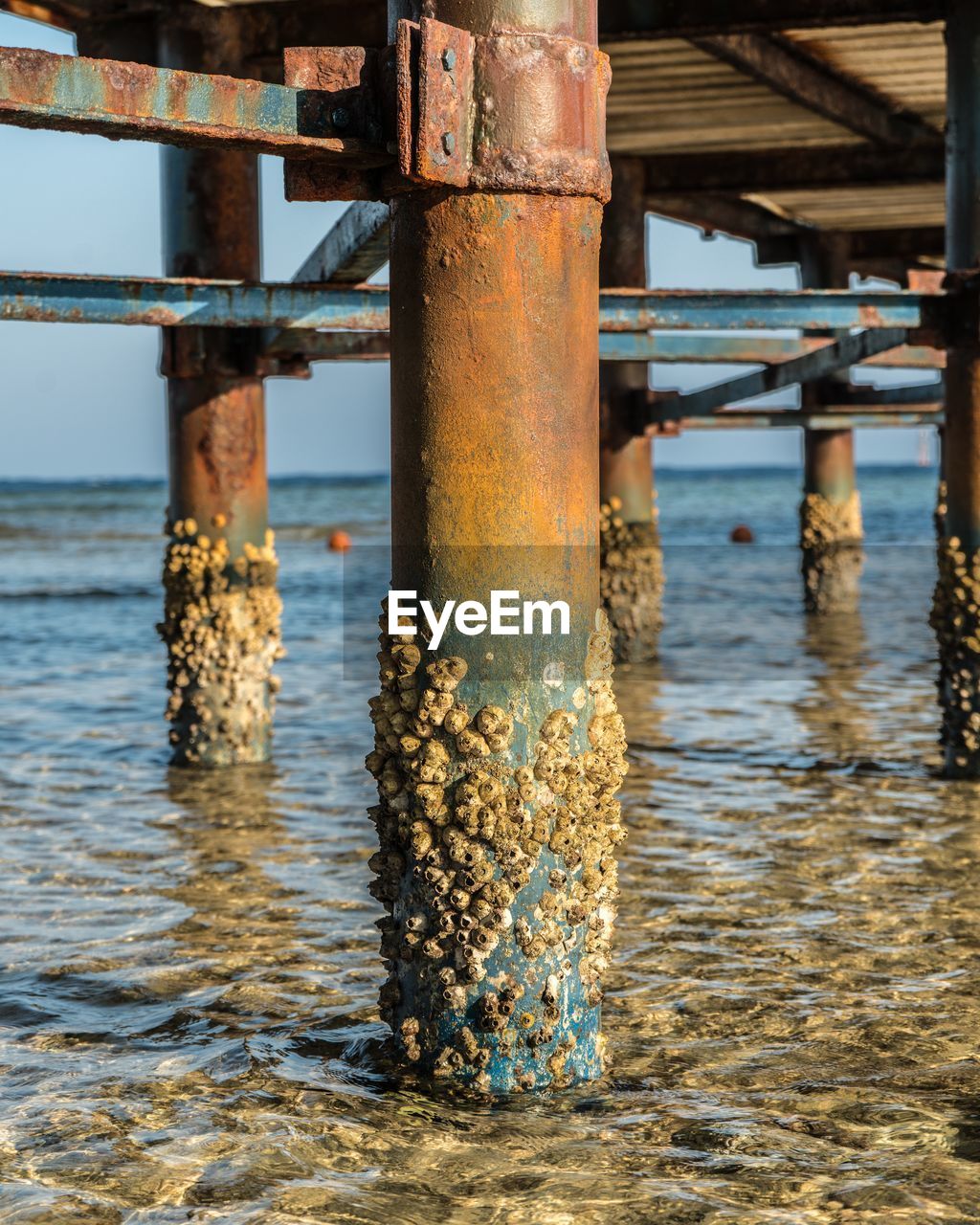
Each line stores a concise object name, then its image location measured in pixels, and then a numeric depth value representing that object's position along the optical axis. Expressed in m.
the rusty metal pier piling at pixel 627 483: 12.55
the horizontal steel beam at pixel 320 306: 6.27
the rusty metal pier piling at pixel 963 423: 7.92
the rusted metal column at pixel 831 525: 17.36
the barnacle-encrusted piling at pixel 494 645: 3.88
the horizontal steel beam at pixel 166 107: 3.55
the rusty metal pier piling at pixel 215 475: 8.48
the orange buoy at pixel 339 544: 39.44
